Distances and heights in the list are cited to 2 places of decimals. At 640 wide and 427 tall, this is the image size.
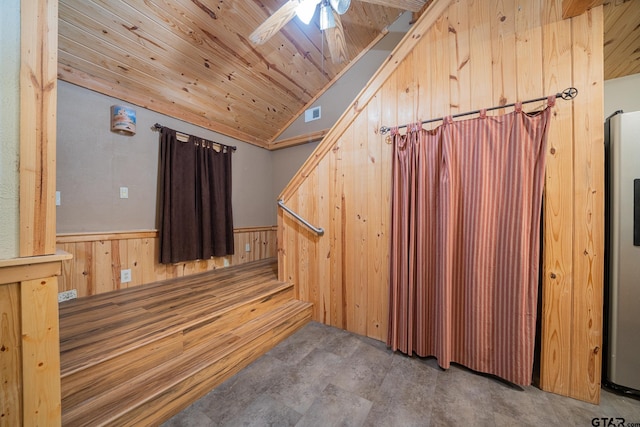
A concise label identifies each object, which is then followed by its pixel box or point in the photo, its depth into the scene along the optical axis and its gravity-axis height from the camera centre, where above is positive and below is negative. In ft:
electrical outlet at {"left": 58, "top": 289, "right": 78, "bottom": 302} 6.58 -2.49
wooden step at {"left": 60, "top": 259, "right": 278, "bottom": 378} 4.22 -2.58
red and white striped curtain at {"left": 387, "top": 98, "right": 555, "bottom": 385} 4.43 -0.61
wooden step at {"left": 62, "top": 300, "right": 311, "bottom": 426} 3.45 -3.08
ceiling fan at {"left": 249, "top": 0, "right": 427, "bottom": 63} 4.99 +4.63
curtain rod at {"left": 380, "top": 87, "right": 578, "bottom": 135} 4.27 +2.29
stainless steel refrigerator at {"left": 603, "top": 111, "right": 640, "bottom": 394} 4.16 -0.82
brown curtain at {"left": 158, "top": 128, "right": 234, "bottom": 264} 8.67 +0.55
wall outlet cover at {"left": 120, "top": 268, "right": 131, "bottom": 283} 7.79 -2.24
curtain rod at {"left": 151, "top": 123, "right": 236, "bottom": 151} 8.49 +3.29
